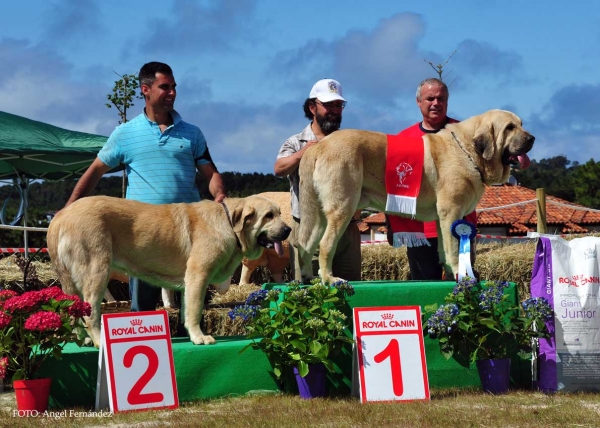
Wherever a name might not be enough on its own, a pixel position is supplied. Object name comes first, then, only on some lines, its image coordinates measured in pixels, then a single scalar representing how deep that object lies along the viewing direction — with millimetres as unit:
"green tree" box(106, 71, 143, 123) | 15609
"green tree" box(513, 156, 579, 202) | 46000
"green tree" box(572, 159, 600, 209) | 43250
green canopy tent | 12695
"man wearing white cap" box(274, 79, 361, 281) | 5969
